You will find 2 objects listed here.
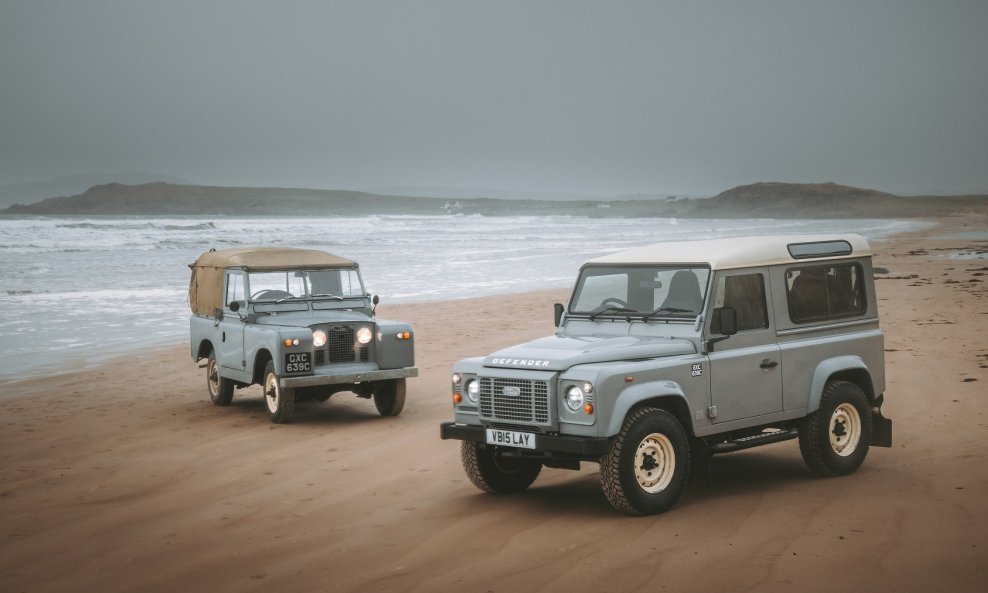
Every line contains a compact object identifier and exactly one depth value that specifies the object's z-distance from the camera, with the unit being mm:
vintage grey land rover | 12438
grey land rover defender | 7719
